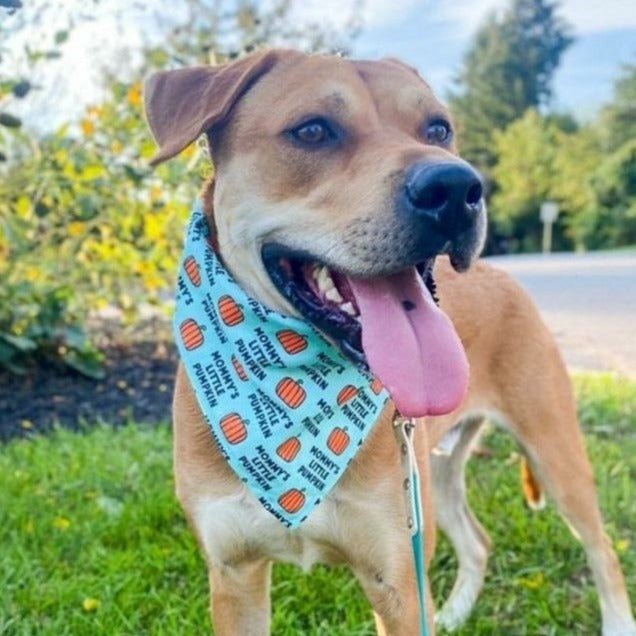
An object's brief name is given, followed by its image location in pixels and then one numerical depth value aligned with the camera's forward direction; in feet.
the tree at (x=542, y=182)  152.87
